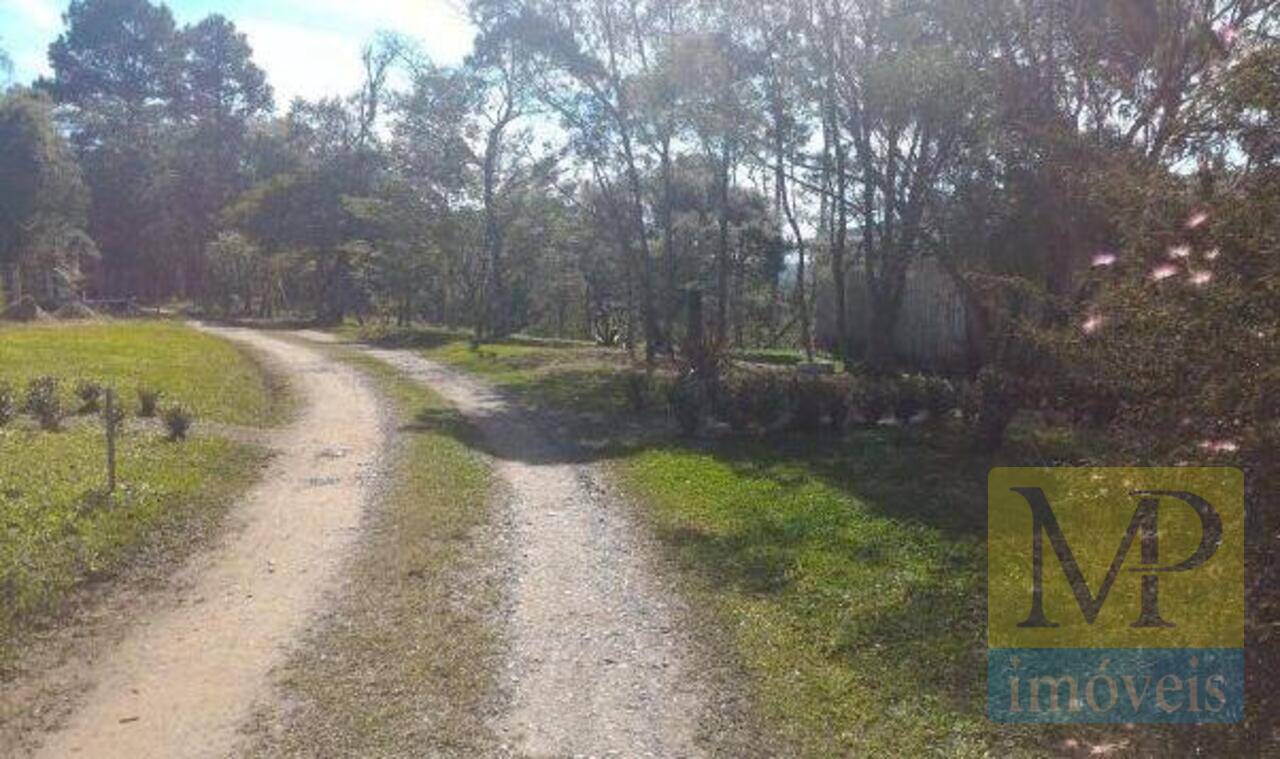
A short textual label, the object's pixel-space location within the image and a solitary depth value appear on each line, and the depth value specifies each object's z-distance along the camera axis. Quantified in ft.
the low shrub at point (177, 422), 49.26
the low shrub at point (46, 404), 48.92
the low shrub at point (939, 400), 53.67
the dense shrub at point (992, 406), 45.42
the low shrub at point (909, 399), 54.19
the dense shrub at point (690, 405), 55.31
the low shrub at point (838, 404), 54.36
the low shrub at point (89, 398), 54.90
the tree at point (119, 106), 200.34
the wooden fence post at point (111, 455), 36.70
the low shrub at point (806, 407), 53.98
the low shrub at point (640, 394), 65.00
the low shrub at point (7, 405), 48.96
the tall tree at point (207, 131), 207.21
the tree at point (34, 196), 127.44
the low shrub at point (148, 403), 55.83
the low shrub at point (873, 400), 54.70
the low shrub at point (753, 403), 54.44
